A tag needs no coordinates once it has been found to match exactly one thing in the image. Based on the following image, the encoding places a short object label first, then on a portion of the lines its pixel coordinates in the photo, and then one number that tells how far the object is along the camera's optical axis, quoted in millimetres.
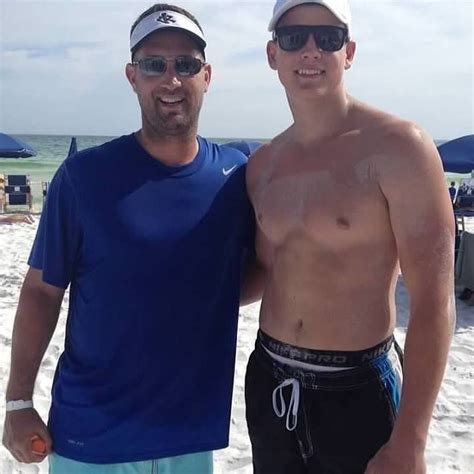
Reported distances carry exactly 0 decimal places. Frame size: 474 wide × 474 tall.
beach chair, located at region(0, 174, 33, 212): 13812
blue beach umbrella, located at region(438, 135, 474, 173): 9945
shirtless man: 1701
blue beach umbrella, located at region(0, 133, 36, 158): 14164
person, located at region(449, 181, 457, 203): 11330
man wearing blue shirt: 1943
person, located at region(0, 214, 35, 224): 12273
